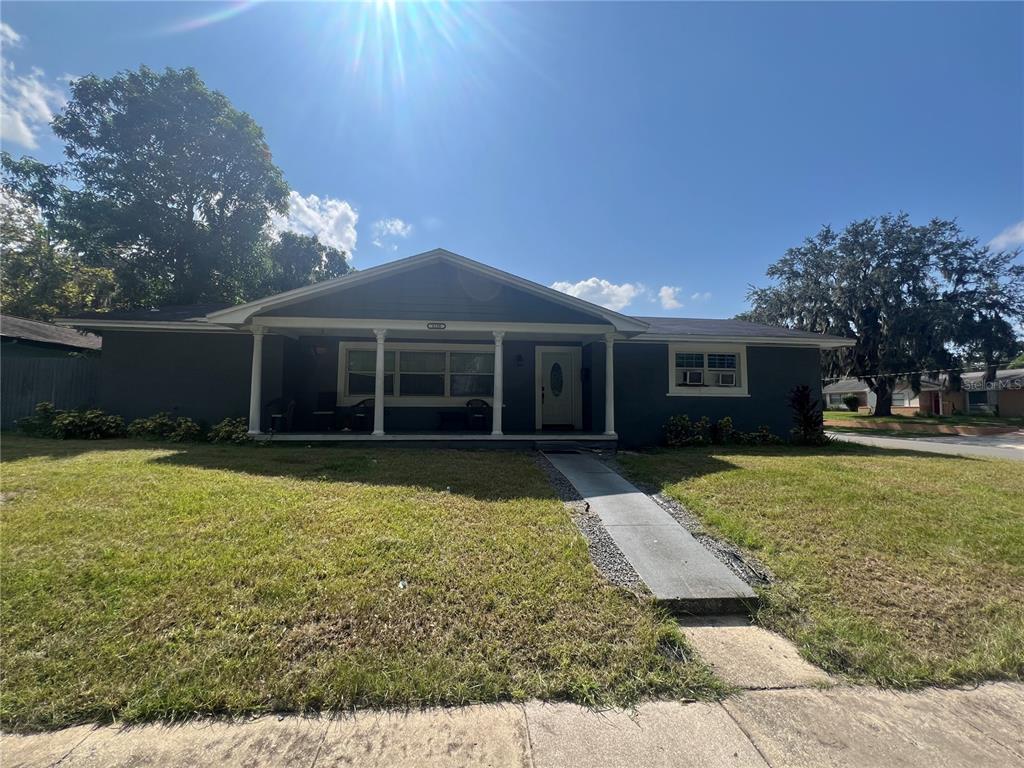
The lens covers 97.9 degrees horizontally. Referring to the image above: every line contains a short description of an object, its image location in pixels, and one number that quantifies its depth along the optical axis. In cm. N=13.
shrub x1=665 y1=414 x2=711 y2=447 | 1070
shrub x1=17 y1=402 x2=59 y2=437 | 963
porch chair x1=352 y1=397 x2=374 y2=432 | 1046
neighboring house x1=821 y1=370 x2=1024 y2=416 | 3130
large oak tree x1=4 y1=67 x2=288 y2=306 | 1877
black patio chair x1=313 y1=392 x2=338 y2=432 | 1045
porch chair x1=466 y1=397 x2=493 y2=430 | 1057
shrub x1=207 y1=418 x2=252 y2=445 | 918
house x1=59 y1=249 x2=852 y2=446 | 938
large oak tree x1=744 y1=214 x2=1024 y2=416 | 2553
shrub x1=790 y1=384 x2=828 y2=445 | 1093
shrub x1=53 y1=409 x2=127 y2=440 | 924
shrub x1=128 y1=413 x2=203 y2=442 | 940
